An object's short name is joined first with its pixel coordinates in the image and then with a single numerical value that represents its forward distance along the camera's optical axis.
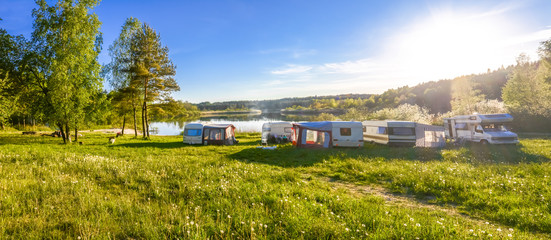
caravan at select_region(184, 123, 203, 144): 22.06
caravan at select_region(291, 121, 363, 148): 19.09
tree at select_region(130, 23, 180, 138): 25.11
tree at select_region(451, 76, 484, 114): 38.75
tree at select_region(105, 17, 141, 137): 26.84
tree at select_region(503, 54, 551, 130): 29.09
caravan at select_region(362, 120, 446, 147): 19.28
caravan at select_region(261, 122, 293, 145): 23.92
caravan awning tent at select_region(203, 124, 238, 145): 22.08
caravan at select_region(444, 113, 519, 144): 17.73
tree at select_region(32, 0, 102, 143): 17.70
